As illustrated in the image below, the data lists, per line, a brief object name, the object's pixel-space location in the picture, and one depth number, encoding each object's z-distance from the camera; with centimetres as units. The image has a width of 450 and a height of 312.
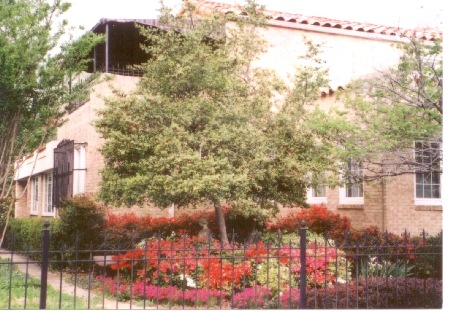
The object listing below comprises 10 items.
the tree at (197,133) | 1066
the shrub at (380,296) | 805
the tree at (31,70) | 990
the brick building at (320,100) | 1412
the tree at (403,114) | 905
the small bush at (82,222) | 1279
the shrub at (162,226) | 1289
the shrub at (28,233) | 1531
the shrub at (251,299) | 869
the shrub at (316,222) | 1432
